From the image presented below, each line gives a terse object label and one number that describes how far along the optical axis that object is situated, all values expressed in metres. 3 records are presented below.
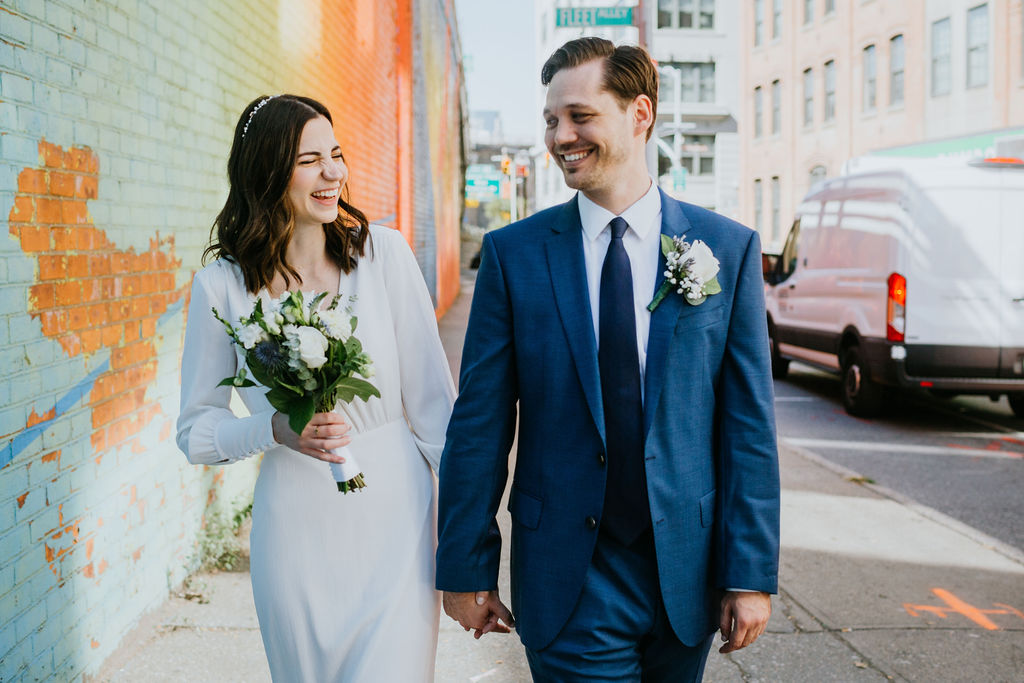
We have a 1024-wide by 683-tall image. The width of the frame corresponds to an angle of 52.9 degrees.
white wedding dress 2.59
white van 9.72
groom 2.37
